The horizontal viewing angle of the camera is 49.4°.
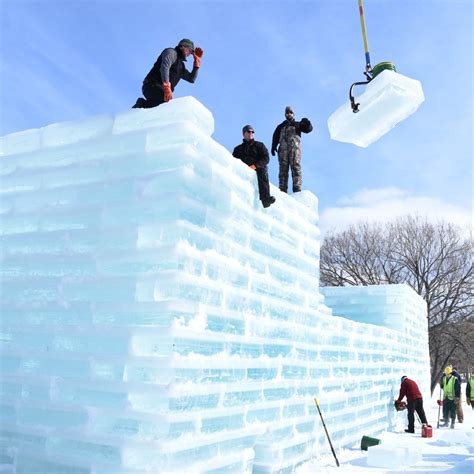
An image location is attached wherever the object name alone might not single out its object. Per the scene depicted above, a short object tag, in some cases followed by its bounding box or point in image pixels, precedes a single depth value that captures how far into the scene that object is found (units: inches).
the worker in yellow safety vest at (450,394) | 474.3
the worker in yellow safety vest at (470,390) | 542.2
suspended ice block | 237.1
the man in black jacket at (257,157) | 232.1
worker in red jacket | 427.1
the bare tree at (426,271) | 1109.7
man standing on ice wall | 314.0
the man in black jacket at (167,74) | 205.0
